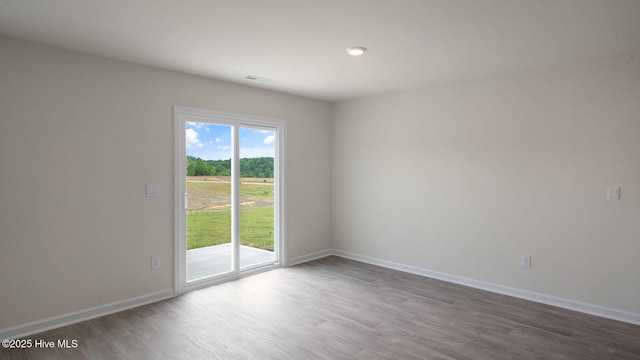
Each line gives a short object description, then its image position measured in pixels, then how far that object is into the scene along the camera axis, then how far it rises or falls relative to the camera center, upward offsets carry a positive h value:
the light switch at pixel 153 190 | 3.73 -0.15
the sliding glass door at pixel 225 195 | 4.07 -0.25
